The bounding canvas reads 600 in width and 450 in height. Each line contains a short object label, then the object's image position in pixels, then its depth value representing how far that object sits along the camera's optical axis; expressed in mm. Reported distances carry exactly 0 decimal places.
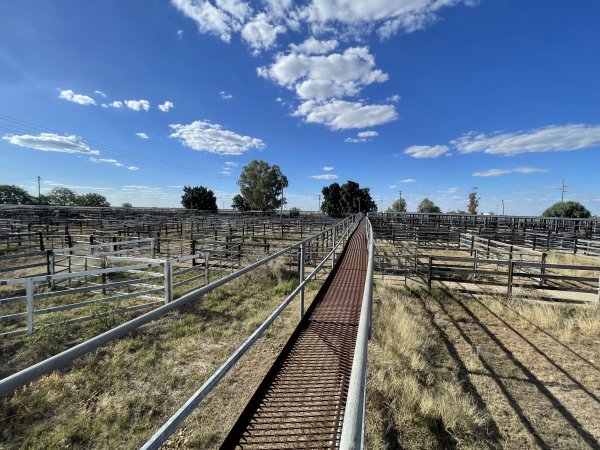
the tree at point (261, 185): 78875
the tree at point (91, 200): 104625
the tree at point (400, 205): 114812
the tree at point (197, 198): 79750
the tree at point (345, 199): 74300
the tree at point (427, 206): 114812
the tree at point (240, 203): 85594
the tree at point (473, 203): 89188
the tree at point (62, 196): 105275
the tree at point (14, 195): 89625
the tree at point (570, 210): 77012
